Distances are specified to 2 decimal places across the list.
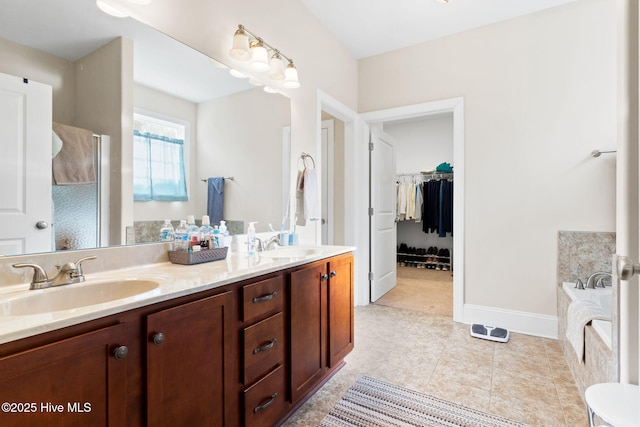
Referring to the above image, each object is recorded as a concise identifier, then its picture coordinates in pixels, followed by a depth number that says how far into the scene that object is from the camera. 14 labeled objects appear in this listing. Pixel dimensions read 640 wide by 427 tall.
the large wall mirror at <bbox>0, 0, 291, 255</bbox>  1.15
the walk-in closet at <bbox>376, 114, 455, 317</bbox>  5.15
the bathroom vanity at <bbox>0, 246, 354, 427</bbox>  0.73
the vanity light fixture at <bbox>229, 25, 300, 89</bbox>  1.86
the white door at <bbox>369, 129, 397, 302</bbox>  3.59
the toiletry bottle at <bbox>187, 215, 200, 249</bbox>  1.58
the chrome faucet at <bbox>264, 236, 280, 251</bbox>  2.15
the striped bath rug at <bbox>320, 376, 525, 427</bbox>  1.59
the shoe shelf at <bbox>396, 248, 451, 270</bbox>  5.51
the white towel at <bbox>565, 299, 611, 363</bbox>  1.77
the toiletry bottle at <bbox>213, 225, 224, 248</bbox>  1.74
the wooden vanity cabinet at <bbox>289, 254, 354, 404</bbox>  1.60
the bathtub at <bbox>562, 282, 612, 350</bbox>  1.70
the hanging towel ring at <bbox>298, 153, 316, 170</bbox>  2.58
